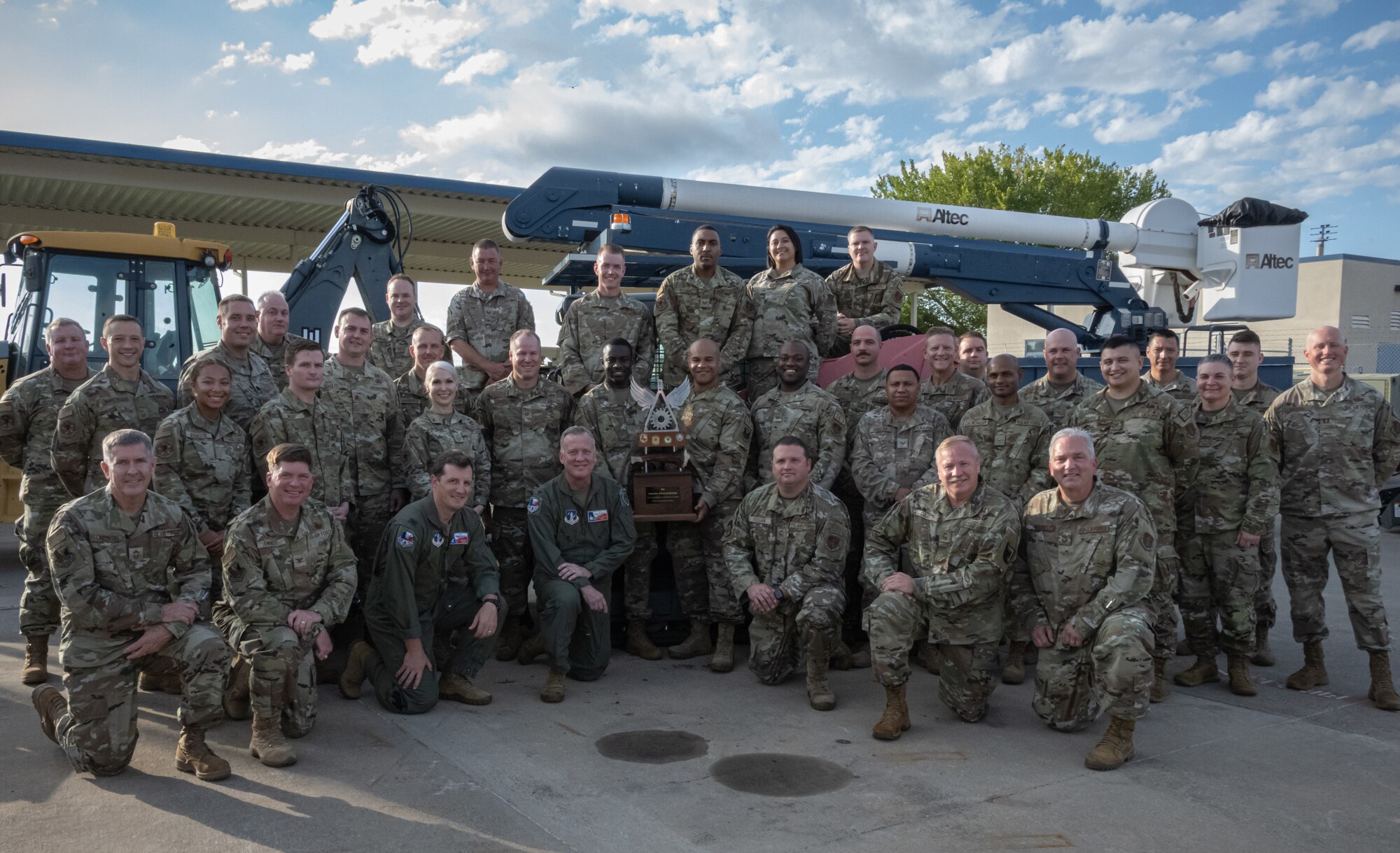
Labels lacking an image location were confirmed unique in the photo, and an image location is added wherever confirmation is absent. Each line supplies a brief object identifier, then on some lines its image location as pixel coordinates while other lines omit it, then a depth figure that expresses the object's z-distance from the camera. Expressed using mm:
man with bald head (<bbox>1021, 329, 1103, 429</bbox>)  6148
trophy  5988
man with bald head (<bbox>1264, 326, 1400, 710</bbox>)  5574
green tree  27391
